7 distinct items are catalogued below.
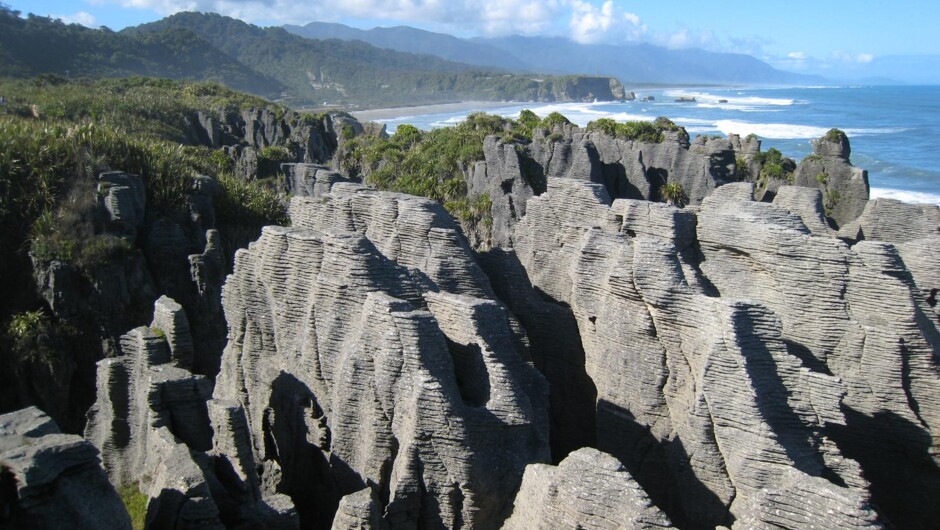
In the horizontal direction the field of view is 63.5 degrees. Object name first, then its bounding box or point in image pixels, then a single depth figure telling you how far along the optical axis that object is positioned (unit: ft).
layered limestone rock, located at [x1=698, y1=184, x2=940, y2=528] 36.32
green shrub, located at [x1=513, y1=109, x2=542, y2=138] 145.18
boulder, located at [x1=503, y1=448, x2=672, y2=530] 23.88
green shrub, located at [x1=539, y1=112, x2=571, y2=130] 143.02
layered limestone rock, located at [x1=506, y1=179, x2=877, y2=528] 29.86
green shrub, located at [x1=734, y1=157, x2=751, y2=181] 110.86
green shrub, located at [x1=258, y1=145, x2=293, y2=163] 127.85
